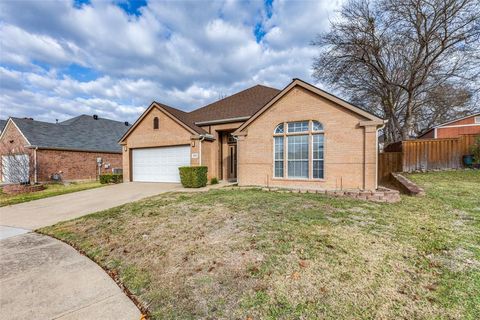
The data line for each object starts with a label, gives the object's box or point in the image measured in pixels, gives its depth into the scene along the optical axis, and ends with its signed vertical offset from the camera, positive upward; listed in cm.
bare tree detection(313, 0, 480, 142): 1532 +744
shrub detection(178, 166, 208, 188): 1278 -111
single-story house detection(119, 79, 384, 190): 951 +73
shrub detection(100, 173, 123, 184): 1625 -145
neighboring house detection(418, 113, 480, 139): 2116 +259
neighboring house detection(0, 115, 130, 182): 1753 +73
